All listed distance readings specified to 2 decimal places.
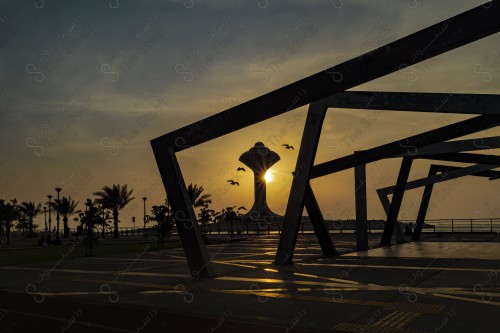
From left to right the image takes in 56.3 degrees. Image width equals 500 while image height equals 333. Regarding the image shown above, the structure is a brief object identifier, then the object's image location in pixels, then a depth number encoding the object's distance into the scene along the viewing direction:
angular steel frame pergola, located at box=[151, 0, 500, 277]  9.70
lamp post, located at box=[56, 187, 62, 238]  76.94
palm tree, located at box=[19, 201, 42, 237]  91.44
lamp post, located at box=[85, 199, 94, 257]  26.02
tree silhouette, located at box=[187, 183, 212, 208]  53.58
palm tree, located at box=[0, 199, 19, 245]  53.76
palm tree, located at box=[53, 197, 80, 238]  74.19
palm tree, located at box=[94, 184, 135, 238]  68.06
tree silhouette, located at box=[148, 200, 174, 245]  33.06
